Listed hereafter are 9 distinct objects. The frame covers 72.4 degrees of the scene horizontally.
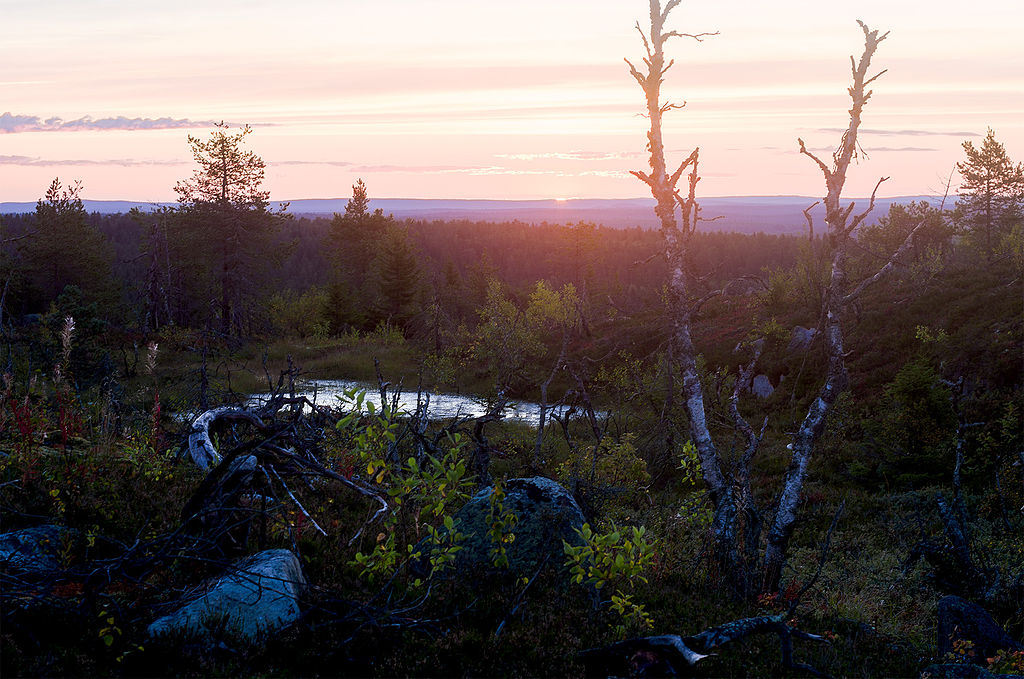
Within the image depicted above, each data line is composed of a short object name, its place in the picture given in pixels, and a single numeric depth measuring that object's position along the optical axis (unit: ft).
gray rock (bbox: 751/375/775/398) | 80.02
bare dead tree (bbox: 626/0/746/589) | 33.04
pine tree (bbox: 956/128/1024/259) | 162.09
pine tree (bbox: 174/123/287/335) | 136.46
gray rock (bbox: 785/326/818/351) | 83.36
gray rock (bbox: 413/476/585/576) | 22.29
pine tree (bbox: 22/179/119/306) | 150.30
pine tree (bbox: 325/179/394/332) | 188.65
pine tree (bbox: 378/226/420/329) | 148.46
